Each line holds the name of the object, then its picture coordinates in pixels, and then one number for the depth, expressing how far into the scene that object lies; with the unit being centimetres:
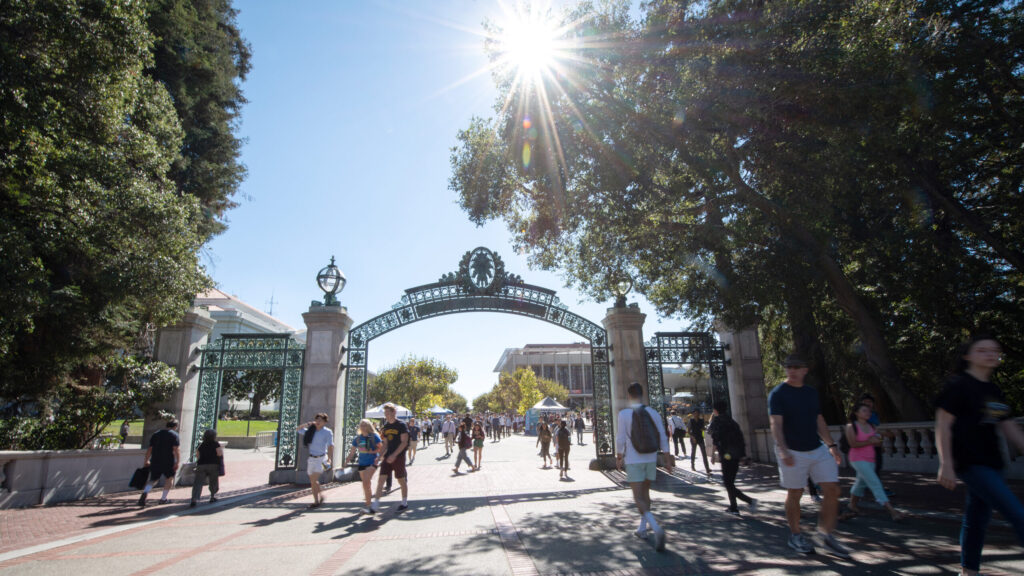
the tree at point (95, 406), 985
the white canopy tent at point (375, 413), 2385
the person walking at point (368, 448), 813
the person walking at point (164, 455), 880
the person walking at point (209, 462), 890
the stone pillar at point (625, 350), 1290
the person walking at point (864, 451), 590
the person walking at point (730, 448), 680
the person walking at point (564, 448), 1220
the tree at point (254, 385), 3844
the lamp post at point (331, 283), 1307
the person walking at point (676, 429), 1675
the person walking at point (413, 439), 1751
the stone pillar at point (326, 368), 1207
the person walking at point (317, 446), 845
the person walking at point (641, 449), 532
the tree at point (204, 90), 1416
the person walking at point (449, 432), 2262
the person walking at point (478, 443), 1534
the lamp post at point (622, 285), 1370
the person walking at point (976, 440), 337
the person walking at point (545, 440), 1477
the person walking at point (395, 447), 800
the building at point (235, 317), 4878
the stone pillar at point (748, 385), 1312
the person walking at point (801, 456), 453
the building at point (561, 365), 8700
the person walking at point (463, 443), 1443
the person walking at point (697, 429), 1254
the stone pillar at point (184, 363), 1212
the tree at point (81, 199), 714
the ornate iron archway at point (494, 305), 1347
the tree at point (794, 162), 756
